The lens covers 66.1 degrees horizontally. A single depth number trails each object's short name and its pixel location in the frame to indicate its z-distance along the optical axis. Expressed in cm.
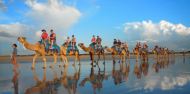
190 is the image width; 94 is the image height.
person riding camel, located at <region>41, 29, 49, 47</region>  1489
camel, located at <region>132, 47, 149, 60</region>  3138
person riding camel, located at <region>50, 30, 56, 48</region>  1547
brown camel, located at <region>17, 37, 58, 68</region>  1421
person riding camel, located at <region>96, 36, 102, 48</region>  2098
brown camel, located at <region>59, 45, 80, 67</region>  1758
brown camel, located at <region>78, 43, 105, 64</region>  1961
